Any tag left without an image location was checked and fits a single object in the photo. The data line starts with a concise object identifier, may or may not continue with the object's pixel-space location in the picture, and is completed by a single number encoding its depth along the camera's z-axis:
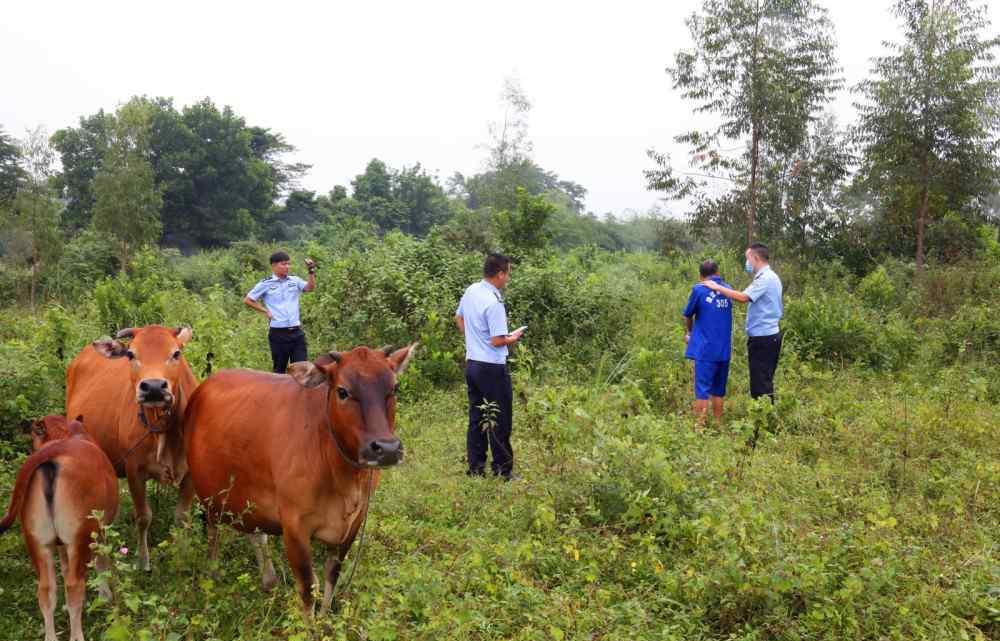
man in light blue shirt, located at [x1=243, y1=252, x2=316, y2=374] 7.73
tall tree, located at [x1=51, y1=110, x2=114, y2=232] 36.38
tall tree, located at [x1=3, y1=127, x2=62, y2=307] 19.92
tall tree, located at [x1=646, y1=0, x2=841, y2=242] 13.16
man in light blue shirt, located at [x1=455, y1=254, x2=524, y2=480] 5.62
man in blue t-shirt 7.05
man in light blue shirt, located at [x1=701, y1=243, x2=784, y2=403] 6.86
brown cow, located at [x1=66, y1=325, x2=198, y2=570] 4.25
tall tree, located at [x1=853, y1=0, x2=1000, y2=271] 13.98
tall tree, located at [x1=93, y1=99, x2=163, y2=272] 21.20
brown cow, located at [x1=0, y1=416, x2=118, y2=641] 3.46
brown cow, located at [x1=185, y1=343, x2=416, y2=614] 3.45
